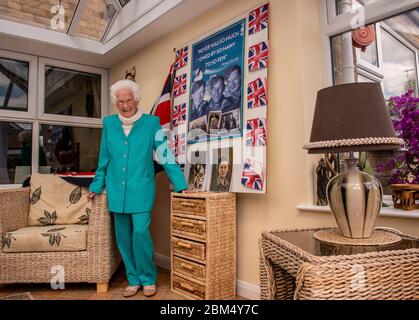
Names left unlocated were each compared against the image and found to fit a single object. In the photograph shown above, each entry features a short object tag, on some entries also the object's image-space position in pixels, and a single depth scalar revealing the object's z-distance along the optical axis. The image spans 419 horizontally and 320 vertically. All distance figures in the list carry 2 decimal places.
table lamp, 1.18
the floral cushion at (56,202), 2.71
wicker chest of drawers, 2.12
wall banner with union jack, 2.15
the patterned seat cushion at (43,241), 2.39
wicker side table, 0.97
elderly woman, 2.38
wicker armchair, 2.40
